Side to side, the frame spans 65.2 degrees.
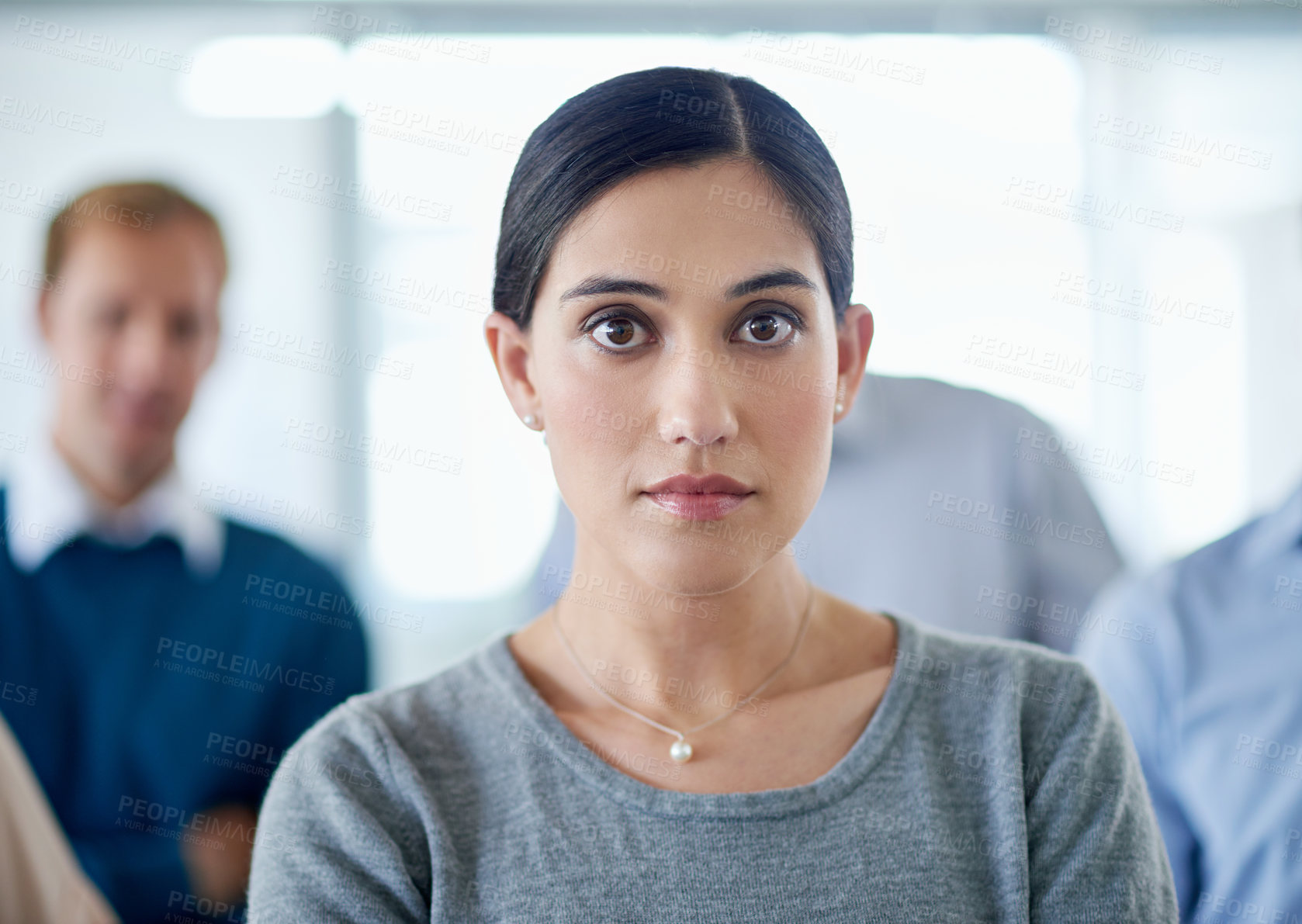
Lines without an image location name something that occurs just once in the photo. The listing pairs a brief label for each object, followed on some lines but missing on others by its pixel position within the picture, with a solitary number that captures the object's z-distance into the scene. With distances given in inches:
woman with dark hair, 38.3
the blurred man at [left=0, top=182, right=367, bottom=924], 77.2
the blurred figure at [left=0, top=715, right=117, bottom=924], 64.2
